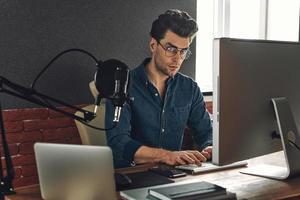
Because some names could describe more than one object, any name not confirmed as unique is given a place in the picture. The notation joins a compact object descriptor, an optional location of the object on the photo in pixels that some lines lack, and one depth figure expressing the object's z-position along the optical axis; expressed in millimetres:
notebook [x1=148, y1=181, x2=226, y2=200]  1197
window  3447
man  2159
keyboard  1556
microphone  1026
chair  2033
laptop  1062
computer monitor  1276
